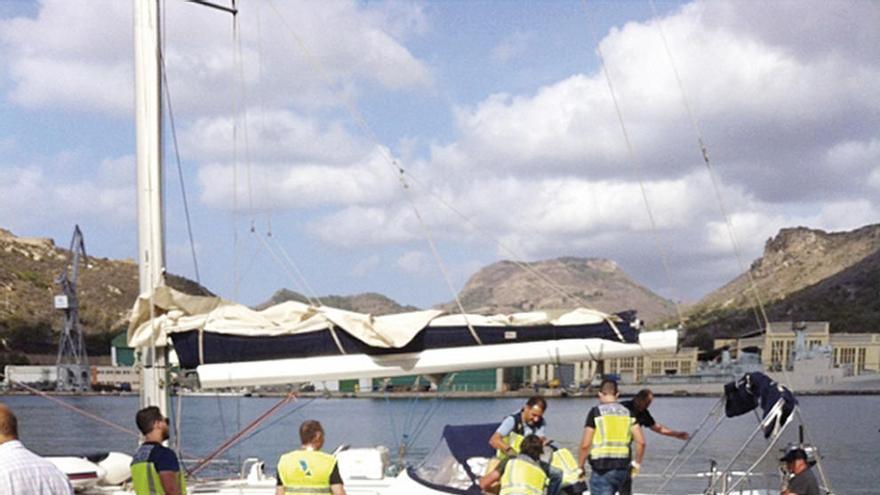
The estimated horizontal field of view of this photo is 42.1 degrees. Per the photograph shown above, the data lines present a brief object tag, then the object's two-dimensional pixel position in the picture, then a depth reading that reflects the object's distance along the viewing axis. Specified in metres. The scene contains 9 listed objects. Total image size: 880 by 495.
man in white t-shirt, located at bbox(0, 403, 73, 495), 5.64
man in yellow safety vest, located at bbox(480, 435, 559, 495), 9.10
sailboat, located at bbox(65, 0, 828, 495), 12.55
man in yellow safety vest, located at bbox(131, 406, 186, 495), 8.14
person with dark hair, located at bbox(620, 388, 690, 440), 11.46
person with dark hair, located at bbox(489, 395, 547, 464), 10.24
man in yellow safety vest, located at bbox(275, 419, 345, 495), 8.36
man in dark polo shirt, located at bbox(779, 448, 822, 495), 10.62
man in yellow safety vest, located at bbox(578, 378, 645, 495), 10.79
